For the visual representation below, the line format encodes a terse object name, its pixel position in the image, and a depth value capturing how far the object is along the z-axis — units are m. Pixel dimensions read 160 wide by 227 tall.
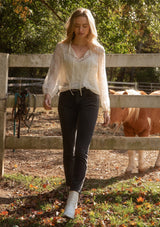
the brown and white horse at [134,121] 4.83
